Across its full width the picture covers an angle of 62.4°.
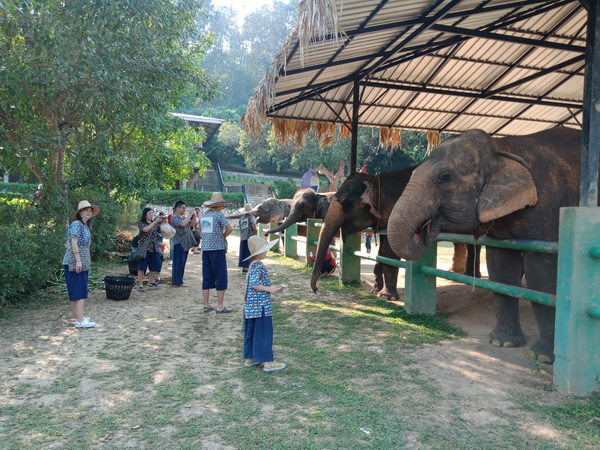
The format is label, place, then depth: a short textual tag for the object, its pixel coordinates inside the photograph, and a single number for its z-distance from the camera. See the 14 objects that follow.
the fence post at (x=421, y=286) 6.17
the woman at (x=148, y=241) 8.88
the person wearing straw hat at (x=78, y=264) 6.18
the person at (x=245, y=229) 10.70
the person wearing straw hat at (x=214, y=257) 6.95
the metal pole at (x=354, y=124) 9.08
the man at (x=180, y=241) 9.16
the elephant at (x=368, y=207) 7.48
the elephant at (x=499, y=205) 4.61
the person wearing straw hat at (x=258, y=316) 4.50
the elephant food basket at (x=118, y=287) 7.88
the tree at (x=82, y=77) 6.88
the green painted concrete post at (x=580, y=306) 3.68
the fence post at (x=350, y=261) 8.63
